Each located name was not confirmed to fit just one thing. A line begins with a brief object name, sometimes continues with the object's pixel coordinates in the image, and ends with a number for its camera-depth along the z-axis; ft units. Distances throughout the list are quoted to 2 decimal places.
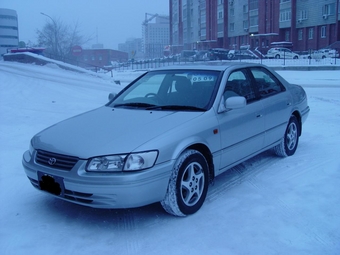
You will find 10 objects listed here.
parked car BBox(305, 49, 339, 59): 125.70
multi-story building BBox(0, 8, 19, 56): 266.73
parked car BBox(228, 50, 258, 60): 145.62
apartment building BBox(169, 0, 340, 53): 160.35
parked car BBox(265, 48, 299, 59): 143.64
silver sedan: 11.71
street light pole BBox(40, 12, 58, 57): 177.70
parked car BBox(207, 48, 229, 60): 148.25
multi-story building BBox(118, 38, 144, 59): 504.84
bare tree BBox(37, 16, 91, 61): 180.45
